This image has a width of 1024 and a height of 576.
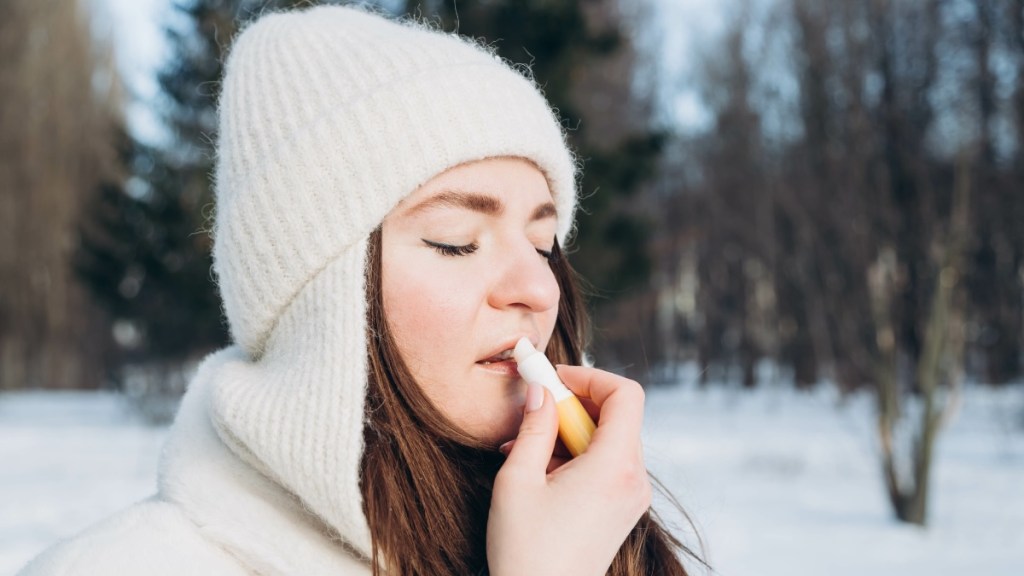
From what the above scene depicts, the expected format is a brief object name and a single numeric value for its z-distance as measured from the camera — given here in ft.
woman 2.34
